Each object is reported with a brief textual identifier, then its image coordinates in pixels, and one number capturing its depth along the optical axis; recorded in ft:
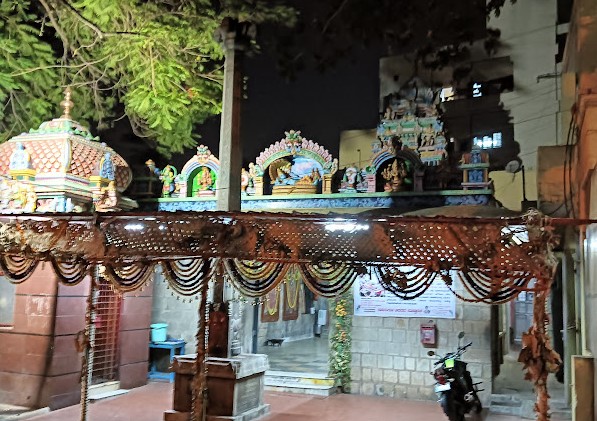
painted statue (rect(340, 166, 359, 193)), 38.06
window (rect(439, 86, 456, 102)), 63.05
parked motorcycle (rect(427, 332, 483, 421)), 27.35
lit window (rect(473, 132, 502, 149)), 58.95
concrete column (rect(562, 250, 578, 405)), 32.75
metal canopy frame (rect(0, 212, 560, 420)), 17.21
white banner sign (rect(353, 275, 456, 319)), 34.14
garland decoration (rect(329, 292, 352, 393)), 36.40
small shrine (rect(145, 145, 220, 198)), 41.19
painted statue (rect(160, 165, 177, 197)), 42.37
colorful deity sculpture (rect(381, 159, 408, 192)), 36.83
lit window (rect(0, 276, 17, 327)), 32.71
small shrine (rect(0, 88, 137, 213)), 30.89
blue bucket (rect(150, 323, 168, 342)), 39.81
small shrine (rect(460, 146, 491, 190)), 35.27
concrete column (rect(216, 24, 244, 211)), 27.66
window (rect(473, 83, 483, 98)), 60.80
